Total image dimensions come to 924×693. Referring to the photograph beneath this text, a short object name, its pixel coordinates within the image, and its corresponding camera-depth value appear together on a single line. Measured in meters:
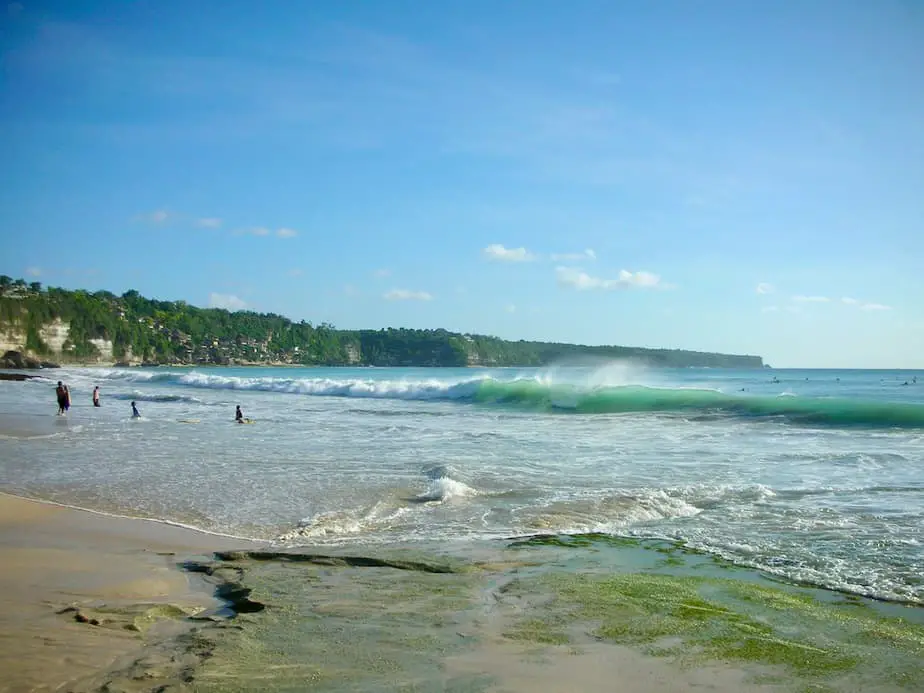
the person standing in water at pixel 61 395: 29.03
